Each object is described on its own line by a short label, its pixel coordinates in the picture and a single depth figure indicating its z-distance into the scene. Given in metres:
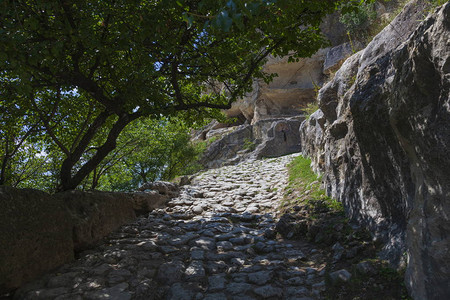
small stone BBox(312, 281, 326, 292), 3.66
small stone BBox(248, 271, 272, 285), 4.07
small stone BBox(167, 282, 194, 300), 3.76
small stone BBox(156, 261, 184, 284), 4.29
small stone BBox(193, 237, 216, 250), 5.73
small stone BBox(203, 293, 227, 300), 3.73
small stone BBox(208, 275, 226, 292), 3.99
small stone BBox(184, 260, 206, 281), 4.35
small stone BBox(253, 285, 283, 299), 3.71
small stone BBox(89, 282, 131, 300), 3.66
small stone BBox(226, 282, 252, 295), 3.86
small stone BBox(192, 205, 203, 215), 8.52
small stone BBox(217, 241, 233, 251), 5.61
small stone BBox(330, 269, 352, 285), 3.62
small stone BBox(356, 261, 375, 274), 3.55
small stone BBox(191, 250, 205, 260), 5.12
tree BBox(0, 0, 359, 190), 4.43
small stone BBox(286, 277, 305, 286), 3.96
